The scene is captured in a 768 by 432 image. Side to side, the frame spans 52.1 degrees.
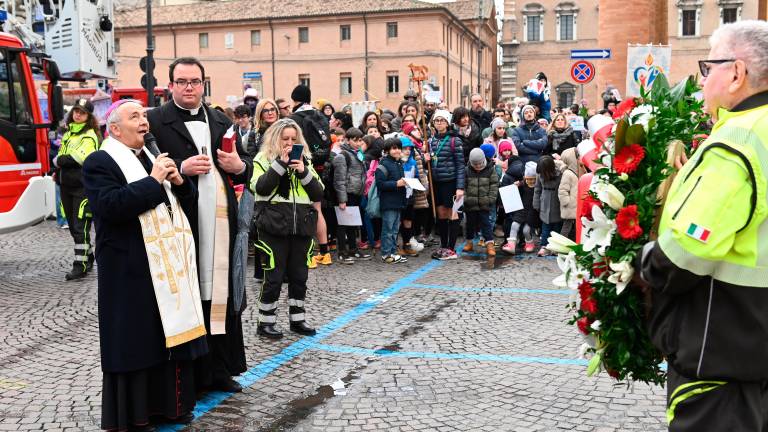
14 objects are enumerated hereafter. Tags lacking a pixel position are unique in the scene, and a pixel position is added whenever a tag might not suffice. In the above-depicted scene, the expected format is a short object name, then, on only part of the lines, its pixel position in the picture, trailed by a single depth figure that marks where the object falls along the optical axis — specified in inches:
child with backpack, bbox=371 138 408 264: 431.2
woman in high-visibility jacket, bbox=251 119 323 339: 269.3
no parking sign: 703.1
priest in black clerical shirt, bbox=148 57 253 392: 201.3
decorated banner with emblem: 604.4
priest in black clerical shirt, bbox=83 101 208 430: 173.3
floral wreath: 122.9
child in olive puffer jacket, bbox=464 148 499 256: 445.7
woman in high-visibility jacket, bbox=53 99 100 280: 392.2
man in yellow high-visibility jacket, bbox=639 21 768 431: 102.5
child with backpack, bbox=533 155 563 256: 444.5
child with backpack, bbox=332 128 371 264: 431.8
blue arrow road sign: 660.1
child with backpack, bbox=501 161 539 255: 461.7
